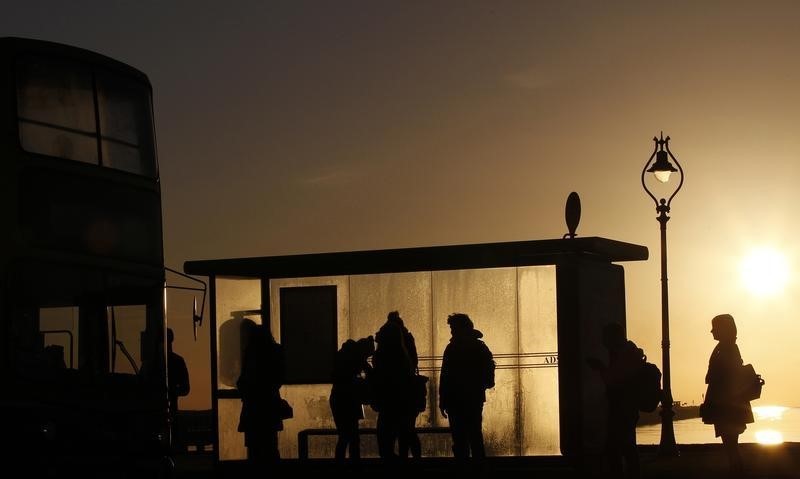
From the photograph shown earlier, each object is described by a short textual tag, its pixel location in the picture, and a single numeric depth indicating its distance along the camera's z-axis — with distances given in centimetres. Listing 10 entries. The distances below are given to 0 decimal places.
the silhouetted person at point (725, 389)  1652
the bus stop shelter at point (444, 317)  1973
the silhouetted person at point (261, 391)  1836
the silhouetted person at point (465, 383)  1808
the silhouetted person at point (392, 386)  1820
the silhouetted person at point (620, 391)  1564
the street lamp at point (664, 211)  2638
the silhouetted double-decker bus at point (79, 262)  1305
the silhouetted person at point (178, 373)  1973
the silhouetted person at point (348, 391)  1959
